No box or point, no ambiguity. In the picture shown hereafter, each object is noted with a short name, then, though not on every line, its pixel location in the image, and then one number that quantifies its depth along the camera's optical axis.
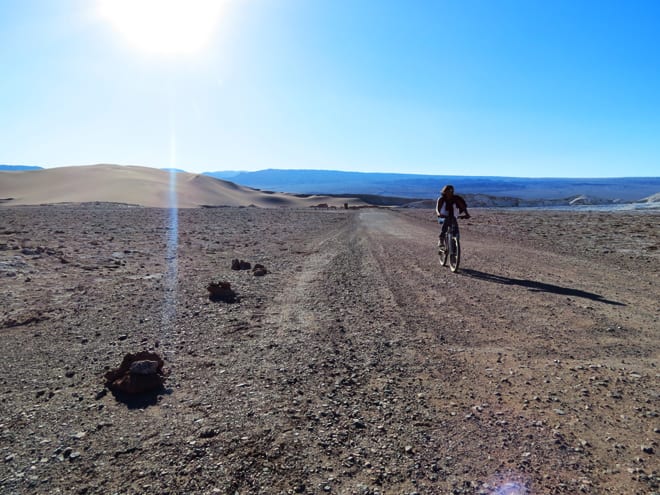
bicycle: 9.51
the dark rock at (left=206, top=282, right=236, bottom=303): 7.20
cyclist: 10.11
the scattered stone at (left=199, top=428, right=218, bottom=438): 3.15
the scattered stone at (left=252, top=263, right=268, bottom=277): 9.39
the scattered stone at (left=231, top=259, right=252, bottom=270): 10.16
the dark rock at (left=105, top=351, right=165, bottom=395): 3.81
